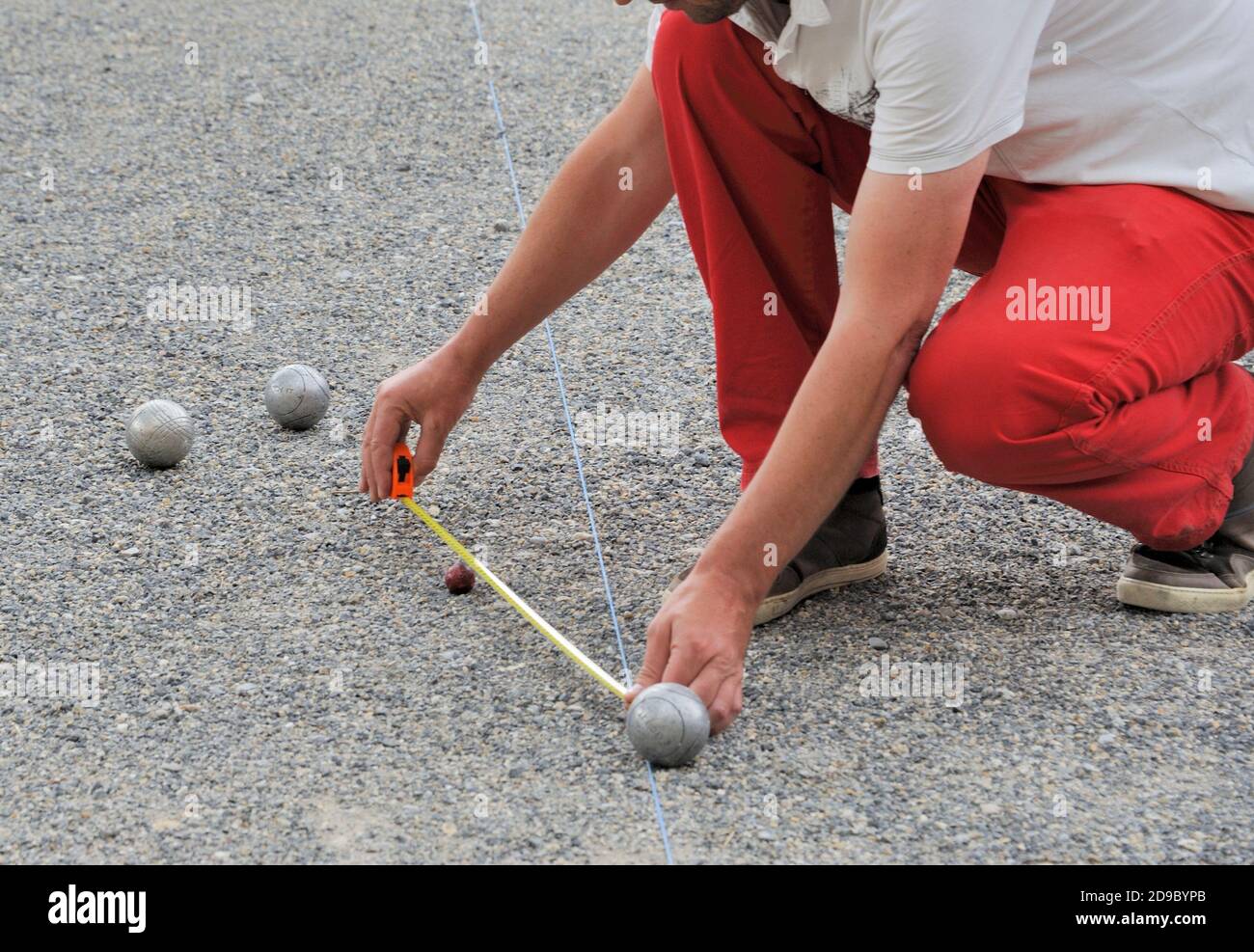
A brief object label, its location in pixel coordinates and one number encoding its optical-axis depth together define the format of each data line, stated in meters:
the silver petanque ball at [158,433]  2.41
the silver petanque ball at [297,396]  2.54
